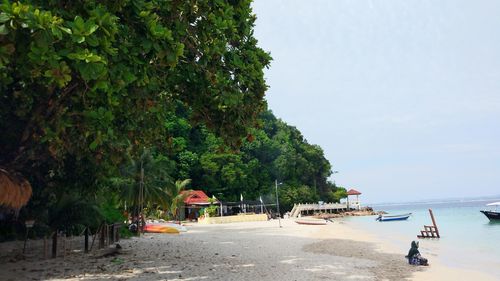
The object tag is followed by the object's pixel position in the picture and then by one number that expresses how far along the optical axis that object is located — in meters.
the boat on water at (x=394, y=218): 54.31
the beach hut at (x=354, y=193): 86.44
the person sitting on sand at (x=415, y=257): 13.55
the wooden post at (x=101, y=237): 15.17
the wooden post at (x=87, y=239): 14.16
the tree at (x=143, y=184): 26.93
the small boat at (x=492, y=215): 41.55
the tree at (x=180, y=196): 43.93
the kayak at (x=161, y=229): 26.84
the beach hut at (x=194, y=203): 49.38
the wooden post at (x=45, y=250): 12.47
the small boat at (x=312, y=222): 42.47
